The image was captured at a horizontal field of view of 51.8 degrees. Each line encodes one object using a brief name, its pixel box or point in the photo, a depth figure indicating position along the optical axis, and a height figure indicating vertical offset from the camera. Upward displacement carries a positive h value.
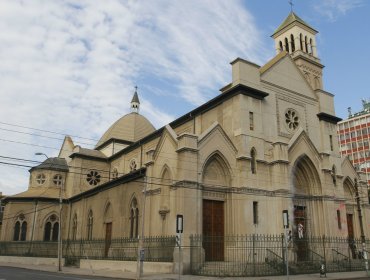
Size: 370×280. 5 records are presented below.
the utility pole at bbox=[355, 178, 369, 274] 24.43 -0.33
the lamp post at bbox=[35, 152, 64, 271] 29.90 -0.97
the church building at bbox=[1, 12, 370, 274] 28.11 +5.65
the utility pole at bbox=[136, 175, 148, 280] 22.22 -1.04
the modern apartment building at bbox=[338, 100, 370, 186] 90.50 +25.34
